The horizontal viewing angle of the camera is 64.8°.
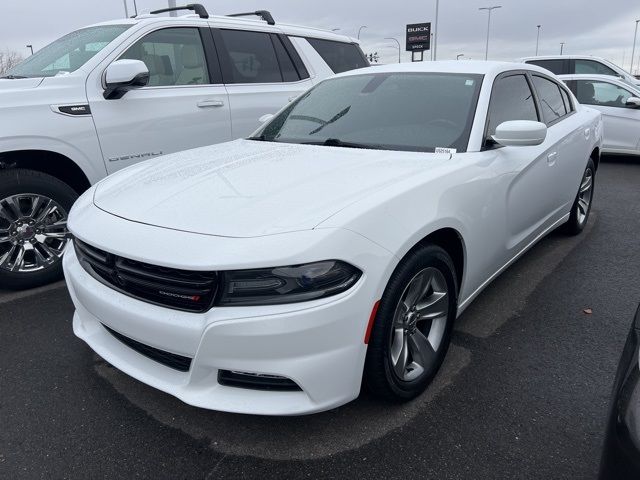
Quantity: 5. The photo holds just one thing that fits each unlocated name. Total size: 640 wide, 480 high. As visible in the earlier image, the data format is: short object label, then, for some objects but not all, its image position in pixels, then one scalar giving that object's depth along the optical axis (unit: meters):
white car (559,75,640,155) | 8.34
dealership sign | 38.59
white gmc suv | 3.58
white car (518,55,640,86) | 10.05
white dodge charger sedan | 1.83
